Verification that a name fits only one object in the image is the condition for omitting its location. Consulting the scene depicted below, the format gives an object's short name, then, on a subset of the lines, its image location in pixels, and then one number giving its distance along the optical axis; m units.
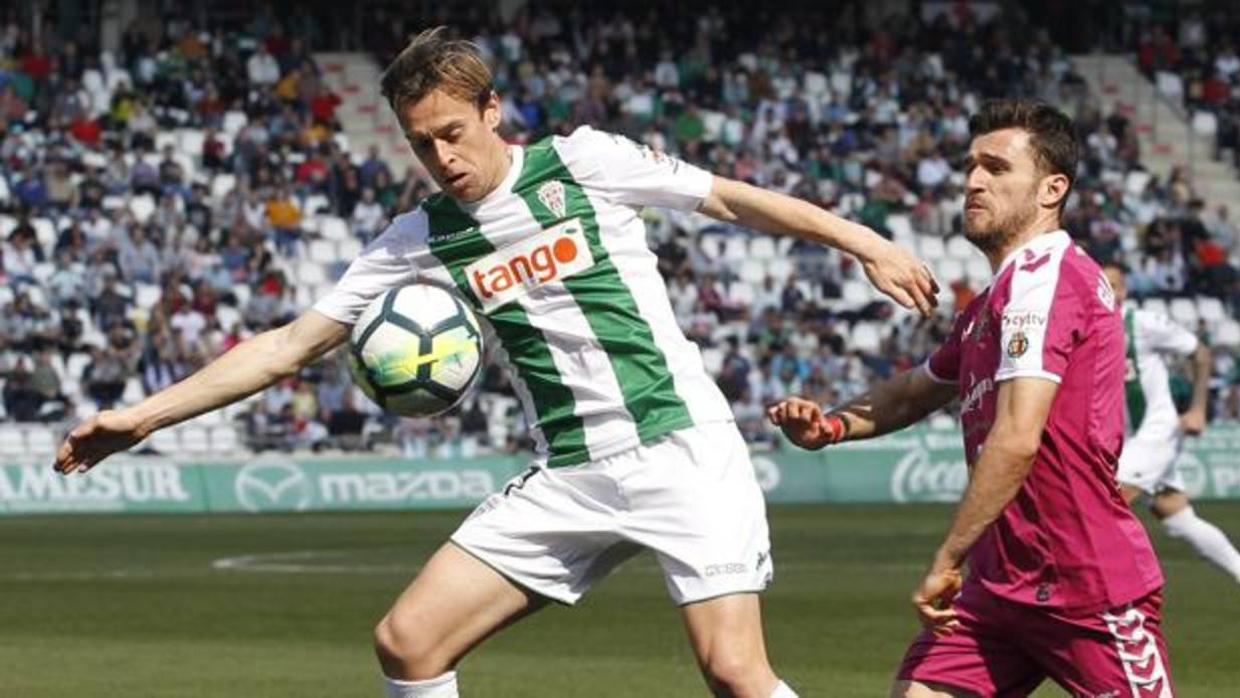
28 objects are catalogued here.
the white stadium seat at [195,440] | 31.20
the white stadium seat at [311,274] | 35.25
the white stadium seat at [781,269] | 37.56
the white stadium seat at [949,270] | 38.75
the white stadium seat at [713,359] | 34.73
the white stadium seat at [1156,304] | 38.41
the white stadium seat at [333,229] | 36.28
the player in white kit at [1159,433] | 17.78
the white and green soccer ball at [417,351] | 7.87
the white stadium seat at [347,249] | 35.75
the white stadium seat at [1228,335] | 37.97
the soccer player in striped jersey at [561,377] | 7.71
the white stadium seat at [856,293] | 37.44
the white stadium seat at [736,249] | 37.69
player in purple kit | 6.75
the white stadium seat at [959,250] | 39.50
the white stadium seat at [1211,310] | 38.47
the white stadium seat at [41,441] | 29.89
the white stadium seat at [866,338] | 36.19
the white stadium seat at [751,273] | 37.44
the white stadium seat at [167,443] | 31.15
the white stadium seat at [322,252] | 35.69
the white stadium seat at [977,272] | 38.88
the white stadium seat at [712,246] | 37.44
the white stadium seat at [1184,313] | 38.41
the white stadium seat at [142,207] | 35.19
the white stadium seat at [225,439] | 31.36
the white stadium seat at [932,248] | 39.19
